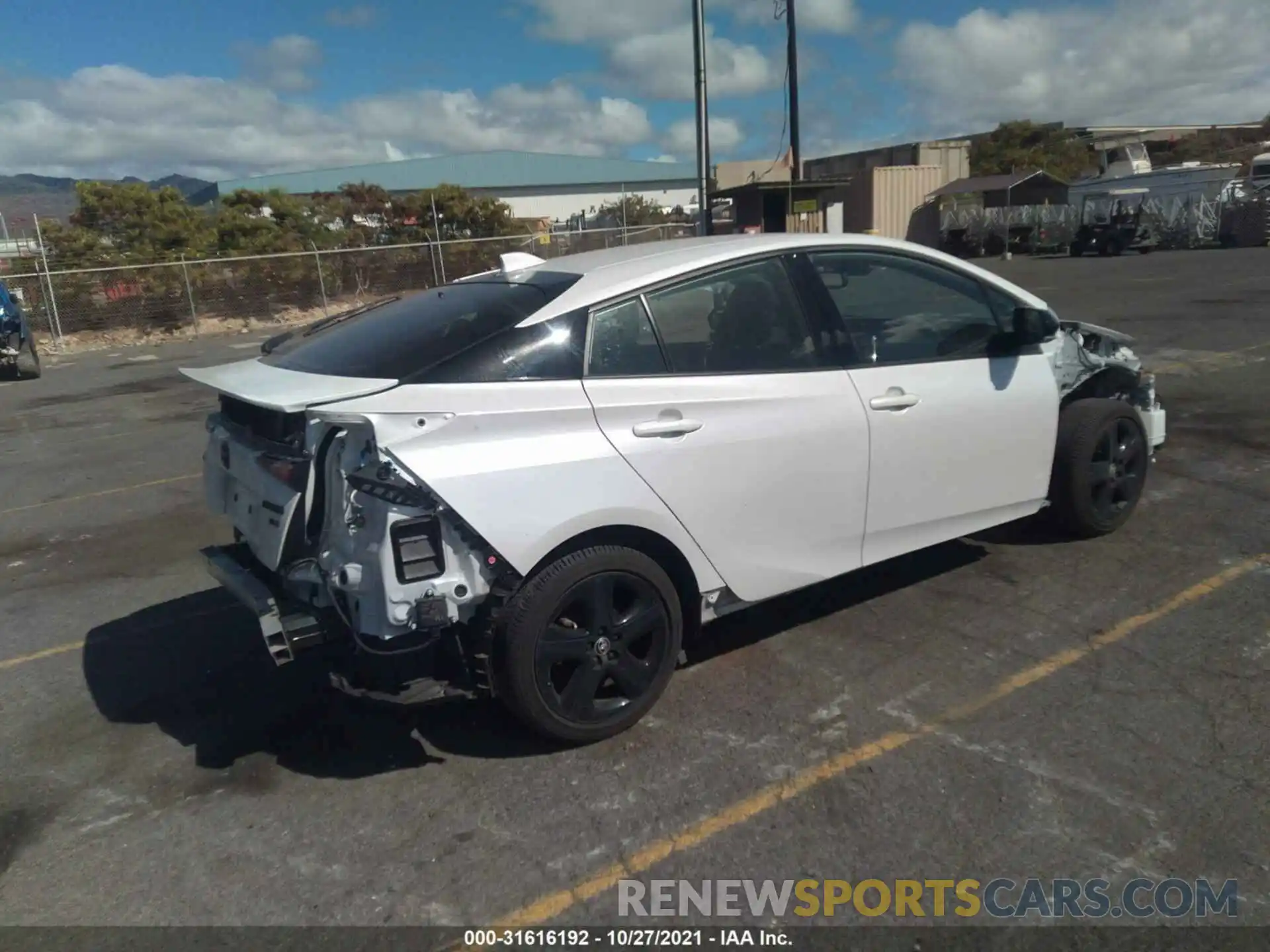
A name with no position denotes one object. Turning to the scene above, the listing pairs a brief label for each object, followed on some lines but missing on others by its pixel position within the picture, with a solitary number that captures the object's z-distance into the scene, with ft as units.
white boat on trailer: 109.50
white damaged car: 10.14
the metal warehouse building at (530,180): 249.55
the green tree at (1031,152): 199.75
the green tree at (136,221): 90.17
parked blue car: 49.85
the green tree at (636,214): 129.90
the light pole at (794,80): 76.79
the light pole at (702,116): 49.37
